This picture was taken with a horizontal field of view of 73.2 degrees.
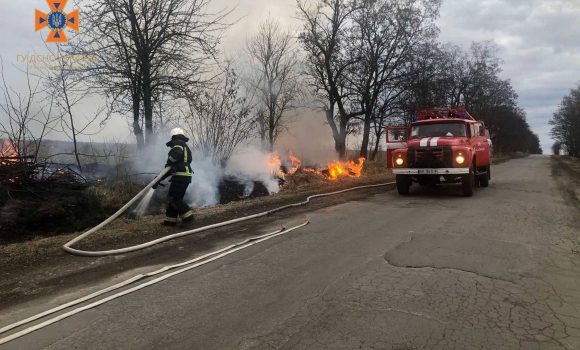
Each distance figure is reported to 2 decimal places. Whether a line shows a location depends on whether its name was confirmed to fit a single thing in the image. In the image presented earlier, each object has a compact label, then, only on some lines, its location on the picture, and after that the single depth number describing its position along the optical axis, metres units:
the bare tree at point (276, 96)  21.14
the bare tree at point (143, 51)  10.64
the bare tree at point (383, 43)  22.34
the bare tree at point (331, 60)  22.06
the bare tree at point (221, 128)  13.33
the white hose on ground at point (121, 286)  3.33
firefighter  7.04
